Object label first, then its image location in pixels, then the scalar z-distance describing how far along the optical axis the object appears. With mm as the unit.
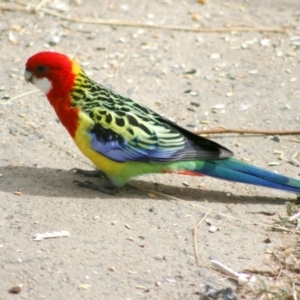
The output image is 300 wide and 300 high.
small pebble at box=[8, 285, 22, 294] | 8047
